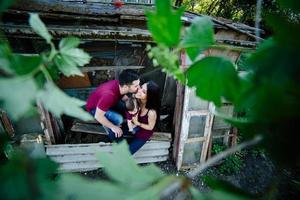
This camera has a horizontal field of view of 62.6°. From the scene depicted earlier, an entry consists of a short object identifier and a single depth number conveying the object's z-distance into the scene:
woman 4.54
